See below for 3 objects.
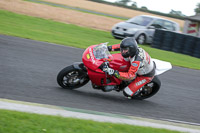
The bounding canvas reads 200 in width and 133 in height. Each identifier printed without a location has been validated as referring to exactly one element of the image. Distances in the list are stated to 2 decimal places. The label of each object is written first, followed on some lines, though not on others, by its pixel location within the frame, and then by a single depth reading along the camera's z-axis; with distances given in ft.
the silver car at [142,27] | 105.29
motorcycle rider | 37.42
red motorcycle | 37.88
